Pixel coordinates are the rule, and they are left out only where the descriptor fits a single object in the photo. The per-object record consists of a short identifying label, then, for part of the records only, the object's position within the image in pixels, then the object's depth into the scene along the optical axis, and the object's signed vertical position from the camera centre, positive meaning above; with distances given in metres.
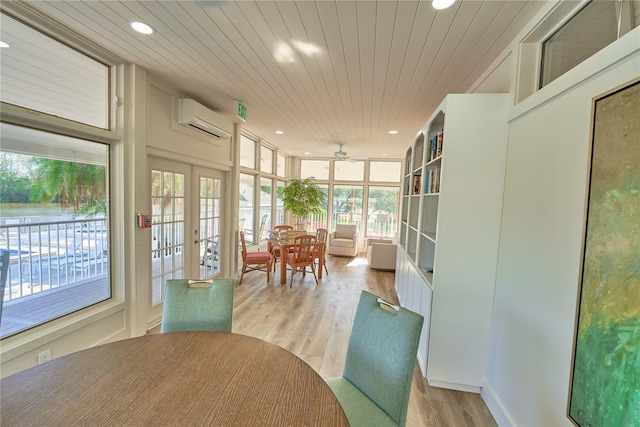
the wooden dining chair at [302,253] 4.42 -0.91
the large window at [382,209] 7.41 -0.14
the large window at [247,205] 5.20 -0.12
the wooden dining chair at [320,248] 4.66 -0.83
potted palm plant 6.62 +0.08
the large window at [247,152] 4.99 +0.94
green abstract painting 0.93 -0.26
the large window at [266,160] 5.86 +0.94
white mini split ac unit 2.94 +0.95
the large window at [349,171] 7.59 +0.94
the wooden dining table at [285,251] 4.55 -0.88
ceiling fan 5.89 +1.10
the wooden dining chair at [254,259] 4.44 -1.02
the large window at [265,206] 6.05 -0.14
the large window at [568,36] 1.20 +0.97
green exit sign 3.20 +1.11
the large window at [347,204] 7.64 -0.03
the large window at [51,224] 1.79 -0.25
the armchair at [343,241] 6.72 -0.99
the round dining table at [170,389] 0.88 -0.74
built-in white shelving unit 1.99 -0.26
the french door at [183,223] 3.02 -0.35
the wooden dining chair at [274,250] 5.10 -0.99
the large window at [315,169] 7.76 +0.98
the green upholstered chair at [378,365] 1.21 -0.81
